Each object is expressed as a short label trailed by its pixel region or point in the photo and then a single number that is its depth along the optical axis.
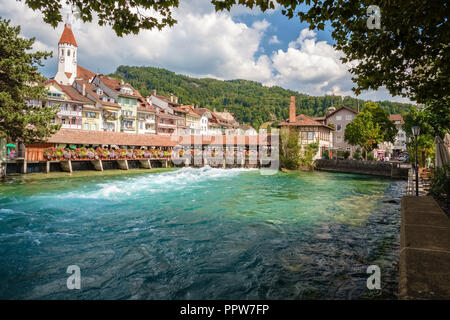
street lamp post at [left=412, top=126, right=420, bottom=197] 11.43
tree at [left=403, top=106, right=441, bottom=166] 23.71
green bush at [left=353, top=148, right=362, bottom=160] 42.34
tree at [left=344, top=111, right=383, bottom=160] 40.59
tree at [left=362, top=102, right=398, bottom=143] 45.00
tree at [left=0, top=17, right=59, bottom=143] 17.80
